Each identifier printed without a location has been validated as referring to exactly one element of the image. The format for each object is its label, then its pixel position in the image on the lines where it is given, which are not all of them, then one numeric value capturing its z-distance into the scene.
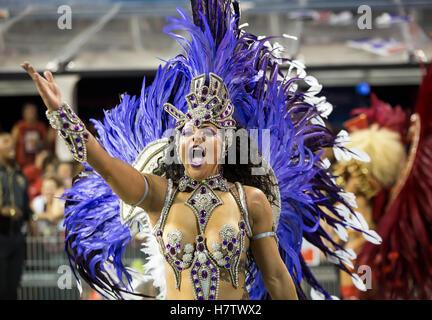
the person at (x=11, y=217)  6.01
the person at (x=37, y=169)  7.35
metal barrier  6.00
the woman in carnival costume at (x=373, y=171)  5.16
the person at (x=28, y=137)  7.75
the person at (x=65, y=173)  6.57
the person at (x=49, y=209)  6.32
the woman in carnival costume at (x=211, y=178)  2.88
